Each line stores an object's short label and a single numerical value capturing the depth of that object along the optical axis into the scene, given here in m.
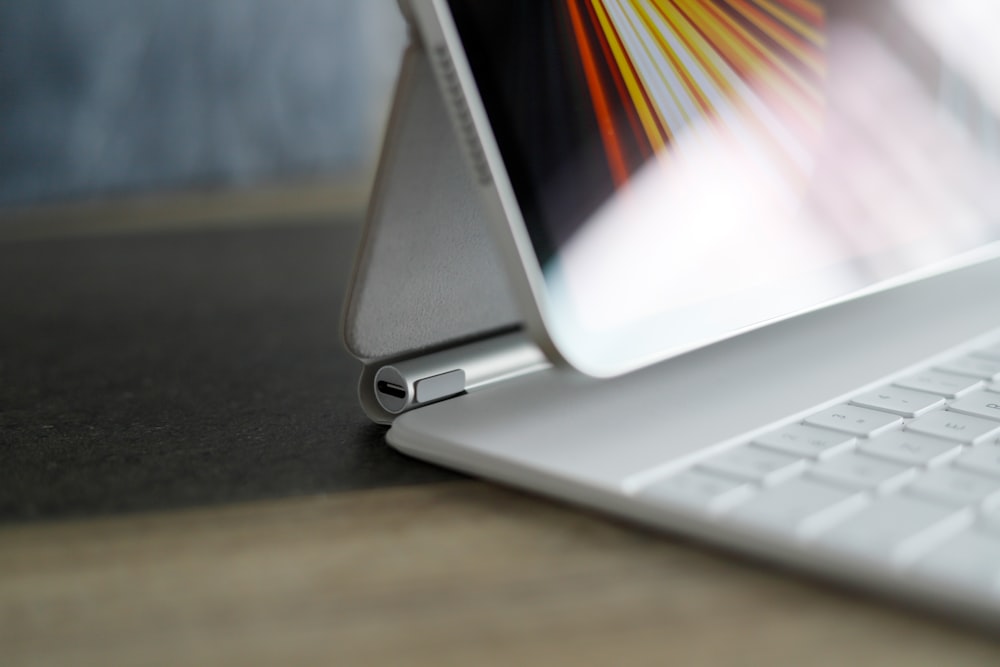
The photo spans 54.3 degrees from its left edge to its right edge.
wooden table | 0.23
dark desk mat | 0.33
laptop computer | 0.27
